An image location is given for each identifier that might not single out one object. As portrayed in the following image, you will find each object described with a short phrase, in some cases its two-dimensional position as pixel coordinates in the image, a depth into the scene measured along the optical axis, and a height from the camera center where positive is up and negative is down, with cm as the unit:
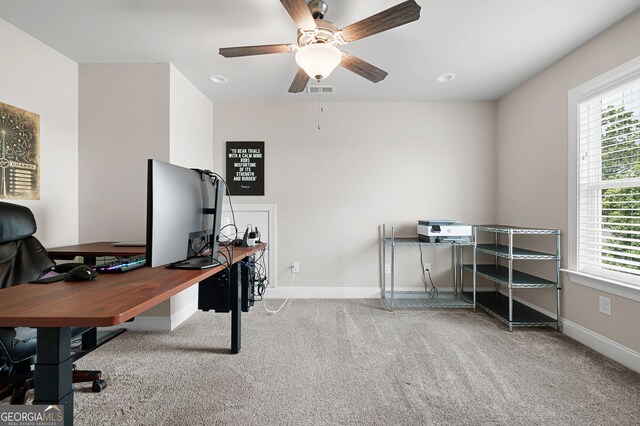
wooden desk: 69 -27
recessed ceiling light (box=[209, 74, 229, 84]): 262 +133
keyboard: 115 -24
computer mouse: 102 -24
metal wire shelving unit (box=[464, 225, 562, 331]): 231 -61
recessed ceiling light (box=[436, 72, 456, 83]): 258 +133
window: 186 +29
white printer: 277 -19
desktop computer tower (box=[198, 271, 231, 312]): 211 -65
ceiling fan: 139 +104
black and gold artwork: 187 +43
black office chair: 120 -36
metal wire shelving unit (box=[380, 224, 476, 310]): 277 -92
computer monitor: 105 -1
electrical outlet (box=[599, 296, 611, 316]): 192 -66
